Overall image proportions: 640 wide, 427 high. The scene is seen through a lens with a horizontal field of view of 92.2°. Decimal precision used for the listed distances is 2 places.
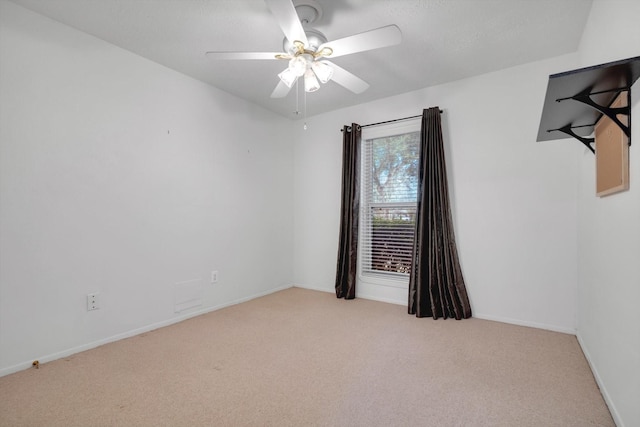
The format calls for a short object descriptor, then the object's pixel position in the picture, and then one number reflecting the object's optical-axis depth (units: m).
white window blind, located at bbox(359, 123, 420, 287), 3.51
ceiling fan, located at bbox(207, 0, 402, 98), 1.67
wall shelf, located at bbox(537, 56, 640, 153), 1.24
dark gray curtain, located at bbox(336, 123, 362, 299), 3.73
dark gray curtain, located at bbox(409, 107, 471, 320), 3.03
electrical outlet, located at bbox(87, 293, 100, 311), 2.35
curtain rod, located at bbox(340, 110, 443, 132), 3.41
